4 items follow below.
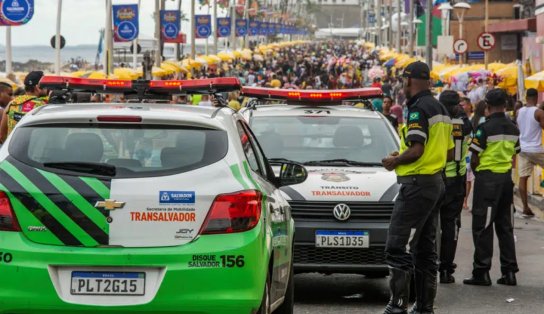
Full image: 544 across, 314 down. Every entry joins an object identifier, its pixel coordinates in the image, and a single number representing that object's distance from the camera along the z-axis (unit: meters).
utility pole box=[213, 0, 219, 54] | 81.31
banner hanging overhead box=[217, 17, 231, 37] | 87.62
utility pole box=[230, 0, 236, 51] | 95.08
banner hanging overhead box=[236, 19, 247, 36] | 99.94
